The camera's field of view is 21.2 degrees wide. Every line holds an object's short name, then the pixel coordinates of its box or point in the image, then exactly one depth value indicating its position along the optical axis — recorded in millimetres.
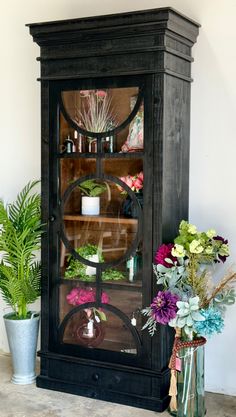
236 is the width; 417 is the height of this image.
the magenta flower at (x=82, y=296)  3262
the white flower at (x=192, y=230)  2922
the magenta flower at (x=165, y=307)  2820
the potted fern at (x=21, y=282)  3438
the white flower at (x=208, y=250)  2918
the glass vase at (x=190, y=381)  2953
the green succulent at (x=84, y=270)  3229
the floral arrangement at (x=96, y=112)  3174
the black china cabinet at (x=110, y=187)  3039
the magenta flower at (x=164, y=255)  2918
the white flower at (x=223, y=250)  2988
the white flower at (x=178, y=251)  2836
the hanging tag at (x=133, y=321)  3166
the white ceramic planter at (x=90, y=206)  3256
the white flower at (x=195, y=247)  2834
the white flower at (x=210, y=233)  2945
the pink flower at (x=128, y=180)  3133
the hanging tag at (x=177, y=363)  2947
